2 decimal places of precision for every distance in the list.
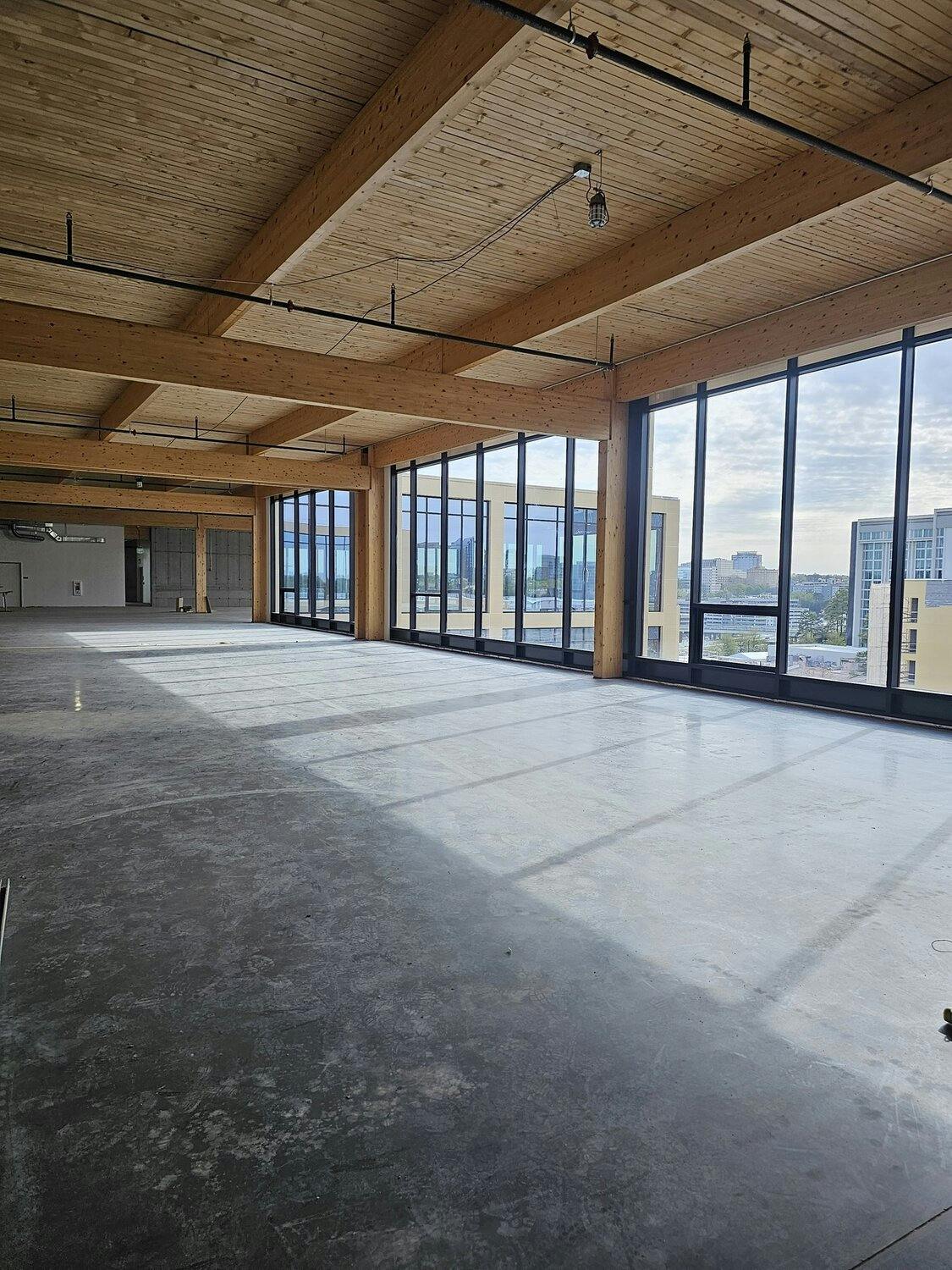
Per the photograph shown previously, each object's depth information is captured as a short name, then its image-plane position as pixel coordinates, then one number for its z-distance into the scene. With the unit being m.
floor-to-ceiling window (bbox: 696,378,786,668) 9.42
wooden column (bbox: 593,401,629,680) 11.05
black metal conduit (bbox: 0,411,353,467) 14.93
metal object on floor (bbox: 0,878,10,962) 2.96
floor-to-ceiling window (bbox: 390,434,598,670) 12.45
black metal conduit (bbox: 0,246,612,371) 5.76
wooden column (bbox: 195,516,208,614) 27.30
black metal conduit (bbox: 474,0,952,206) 3.27
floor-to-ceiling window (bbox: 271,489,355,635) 20.45
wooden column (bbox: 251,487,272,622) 23.52
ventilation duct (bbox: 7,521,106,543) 27.89
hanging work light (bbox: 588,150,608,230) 5.50
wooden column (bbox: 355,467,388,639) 17.05
